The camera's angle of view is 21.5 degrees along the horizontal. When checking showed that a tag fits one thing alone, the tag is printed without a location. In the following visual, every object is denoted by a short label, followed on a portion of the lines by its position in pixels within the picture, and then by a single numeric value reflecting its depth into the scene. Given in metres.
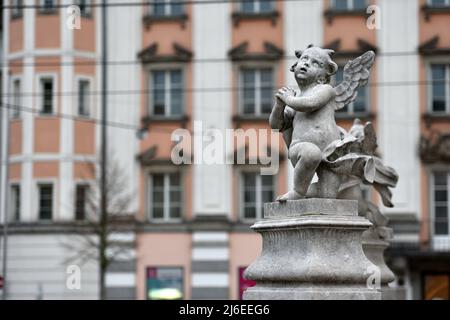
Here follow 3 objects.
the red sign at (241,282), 42.16
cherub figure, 13.86
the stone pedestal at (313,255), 13.20
